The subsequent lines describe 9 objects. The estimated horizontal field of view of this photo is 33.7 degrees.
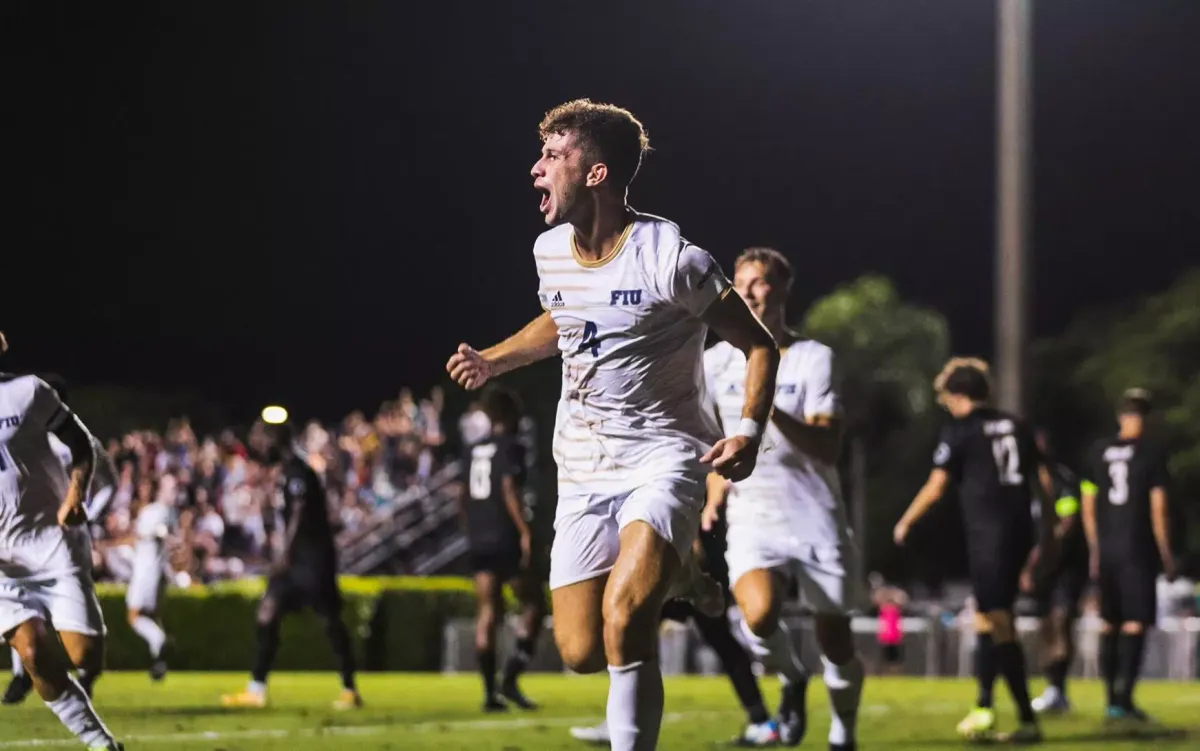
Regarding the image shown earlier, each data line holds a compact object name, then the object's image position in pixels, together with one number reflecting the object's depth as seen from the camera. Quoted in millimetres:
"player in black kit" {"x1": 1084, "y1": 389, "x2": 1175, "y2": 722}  13914
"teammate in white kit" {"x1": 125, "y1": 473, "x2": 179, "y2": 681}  17594
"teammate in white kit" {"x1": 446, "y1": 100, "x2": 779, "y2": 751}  6480
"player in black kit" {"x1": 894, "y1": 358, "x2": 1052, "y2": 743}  11547
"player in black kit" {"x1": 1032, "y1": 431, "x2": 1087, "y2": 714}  14734
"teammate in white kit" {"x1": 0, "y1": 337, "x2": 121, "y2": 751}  8297
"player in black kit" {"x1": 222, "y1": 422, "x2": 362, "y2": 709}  13953
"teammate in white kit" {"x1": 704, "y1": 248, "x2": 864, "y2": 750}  9258
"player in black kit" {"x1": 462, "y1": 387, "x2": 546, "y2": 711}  14492
